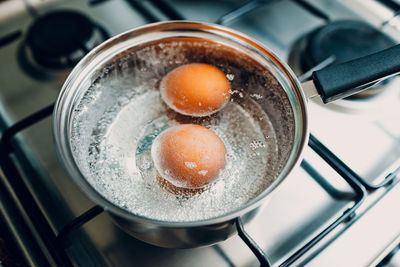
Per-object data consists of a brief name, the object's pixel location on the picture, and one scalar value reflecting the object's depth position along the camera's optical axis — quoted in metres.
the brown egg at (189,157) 0.55
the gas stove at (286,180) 0.56
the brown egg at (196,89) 0.62
